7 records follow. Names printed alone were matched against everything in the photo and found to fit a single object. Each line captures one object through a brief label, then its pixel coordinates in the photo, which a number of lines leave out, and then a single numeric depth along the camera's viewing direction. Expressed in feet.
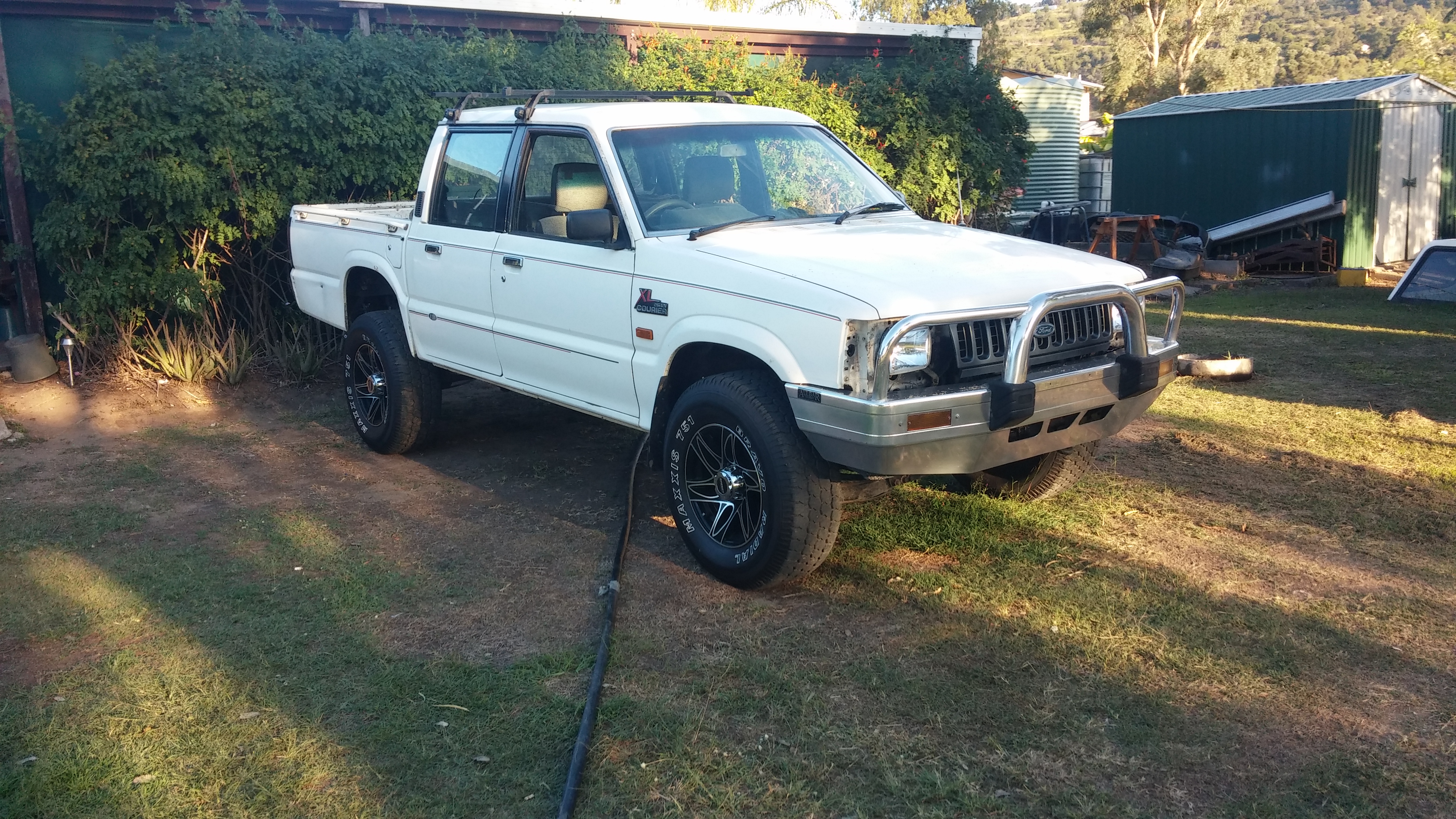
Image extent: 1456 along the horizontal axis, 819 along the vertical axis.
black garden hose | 10.79
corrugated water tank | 73.36
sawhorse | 50.93
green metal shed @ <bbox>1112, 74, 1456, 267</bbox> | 53.36
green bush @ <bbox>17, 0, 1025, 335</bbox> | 28.89
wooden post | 30.45
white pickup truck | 14.12
